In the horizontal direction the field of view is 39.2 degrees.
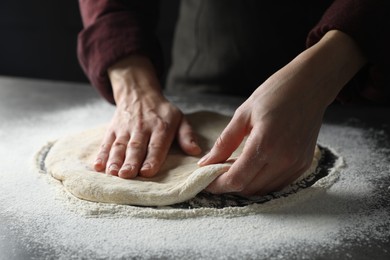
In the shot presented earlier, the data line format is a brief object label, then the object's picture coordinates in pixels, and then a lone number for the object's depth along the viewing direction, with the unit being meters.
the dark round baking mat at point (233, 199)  0.94
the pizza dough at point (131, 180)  0.93
